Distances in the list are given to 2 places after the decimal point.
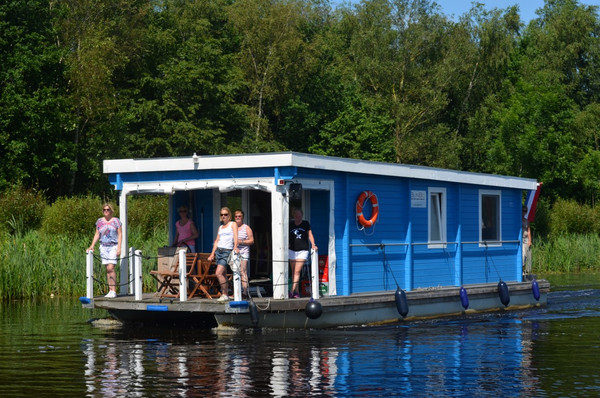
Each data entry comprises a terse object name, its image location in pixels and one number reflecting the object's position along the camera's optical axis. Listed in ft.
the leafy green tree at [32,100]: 127.85
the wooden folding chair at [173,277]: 59.52
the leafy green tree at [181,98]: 157.58
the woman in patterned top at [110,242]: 61.31
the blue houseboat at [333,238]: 56.75
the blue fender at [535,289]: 78.07
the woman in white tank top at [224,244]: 56.49
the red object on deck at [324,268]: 62.05
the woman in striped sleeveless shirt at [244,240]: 57.00
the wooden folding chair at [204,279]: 58.45
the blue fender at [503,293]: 73.92
